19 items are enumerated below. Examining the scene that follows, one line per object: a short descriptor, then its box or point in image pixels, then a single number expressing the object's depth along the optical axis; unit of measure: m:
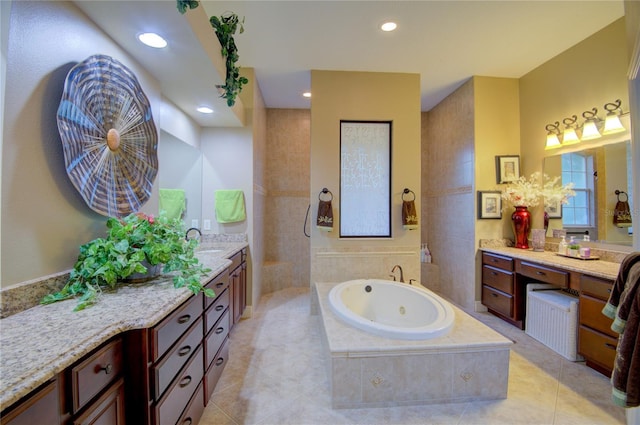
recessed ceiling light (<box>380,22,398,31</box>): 2.44
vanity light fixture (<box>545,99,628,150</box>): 2.44
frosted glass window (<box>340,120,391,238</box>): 3.34
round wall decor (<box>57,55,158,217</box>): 1.25
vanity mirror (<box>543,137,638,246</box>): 2.42
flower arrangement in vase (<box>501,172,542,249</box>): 3.14
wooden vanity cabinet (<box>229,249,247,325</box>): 2.57
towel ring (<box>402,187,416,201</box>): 3.30
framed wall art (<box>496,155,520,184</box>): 3.39
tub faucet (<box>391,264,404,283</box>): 3.22
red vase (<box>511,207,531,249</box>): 3.18
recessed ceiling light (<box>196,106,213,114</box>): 2.64
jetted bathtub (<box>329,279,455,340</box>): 1.85
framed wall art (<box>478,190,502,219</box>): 3.37
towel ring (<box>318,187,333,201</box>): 3.24
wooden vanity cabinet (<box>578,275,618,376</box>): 2.00
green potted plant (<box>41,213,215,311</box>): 1.20
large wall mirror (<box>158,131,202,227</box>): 2.59
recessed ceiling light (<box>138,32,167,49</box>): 1.58
